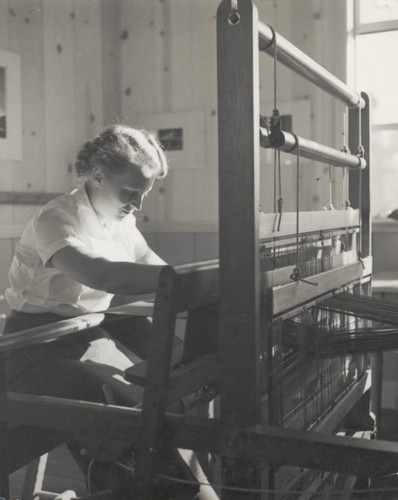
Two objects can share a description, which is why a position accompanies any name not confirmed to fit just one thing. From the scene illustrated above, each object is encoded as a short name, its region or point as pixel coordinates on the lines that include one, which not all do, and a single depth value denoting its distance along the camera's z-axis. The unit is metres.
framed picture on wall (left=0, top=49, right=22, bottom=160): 3.54
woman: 1.71
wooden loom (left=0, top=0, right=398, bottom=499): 1.16
